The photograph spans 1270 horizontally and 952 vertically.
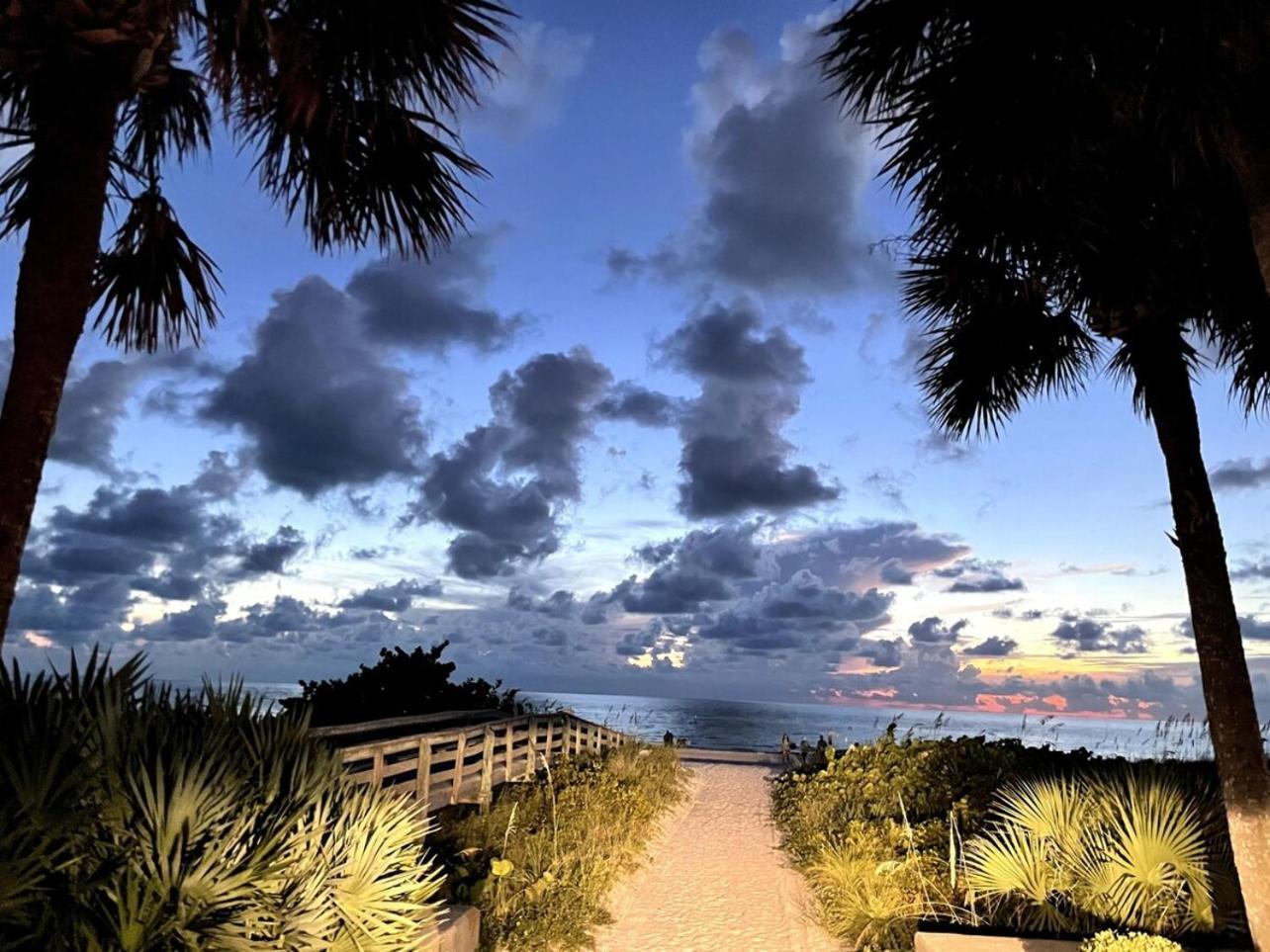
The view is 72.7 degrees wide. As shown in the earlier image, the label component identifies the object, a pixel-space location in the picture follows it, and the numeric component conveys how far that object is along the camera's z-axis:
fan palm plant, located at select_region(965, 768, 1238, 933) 6.28
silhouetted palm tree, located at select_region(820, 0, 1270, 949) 4.53
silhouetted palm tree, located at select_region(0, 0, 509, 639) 5.28
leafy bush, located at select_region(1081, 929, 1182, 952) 4.71
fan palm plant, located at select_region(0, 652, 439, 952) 3.27
